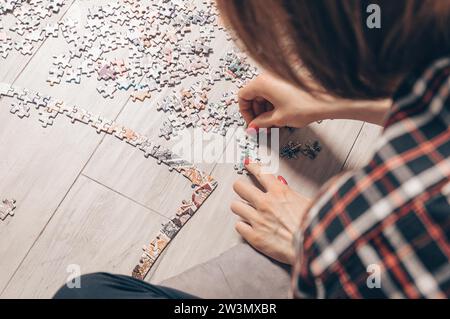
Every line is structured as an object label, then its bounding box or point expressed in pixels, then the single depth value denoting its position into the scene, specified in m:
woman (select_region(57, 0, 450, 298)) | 0.54
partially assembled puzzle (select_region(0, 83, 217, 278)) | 1.28
